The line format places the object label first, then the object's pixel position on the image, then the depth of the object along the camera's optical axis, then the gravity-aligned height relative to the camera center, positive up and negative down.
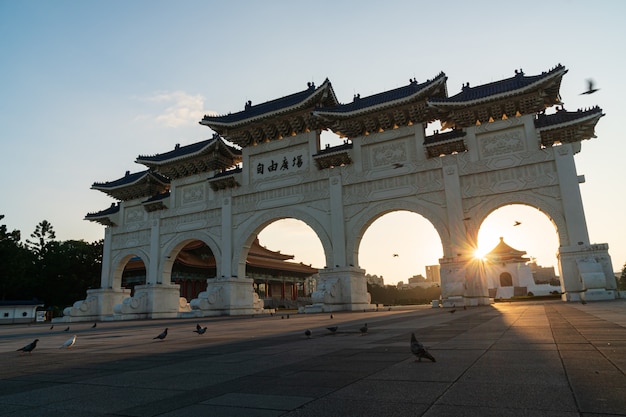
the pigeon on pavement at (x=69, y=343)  7.74 -0.65
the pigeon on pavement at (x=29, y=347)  7.18 -0.64
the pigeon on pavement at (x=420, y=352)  4.16 -0.60
